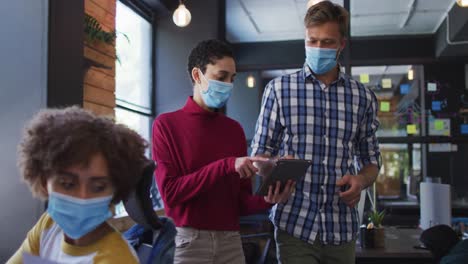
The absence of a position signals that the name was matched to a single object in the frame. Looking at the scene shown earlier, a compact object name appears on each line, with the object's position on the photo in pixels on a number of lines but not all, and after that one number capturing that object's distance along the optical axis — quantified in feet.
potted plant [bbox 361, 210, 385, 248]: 9.17
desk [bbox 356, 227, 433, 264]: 8.55
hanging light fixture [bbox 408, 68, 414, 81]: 24.22
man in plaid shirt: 5.49
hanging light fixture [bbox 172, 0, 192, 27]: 14.38
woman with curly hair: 3.60
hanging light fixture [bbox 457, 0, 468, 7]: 13.80
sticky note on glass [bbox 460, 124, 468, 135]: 21.69
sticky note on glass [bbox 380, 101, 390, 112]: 22.17
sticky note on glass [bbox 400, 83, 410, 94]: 23.67
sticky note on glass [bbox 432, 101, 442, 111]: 22.70
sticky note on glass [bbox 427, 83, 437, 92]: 22.98
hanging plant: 10.66
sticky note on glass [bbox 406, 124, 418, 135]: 22.01
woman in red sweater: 5.32
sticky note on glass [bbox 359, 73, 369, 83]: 20.05
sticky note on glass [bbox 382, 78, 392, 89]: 23.03
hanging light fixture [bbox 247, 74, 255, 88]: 26.55
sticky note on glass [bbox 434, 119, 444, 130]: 22.39
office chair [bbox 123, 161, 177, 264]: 3.71
